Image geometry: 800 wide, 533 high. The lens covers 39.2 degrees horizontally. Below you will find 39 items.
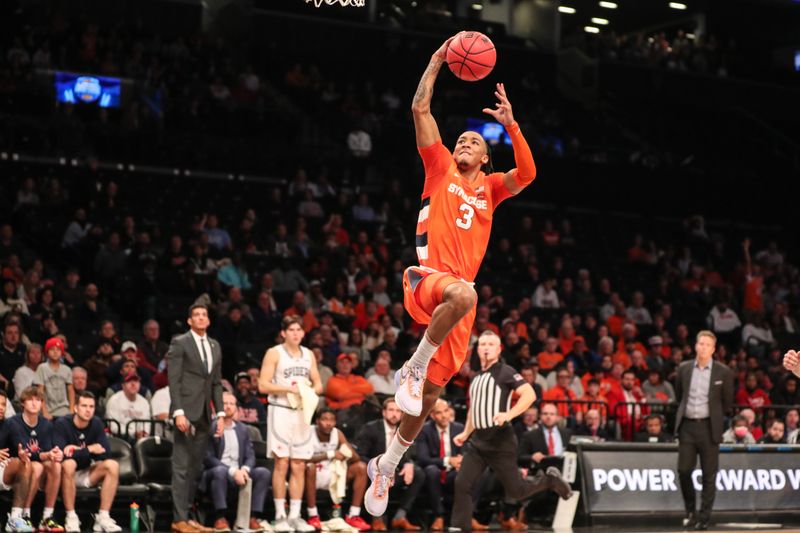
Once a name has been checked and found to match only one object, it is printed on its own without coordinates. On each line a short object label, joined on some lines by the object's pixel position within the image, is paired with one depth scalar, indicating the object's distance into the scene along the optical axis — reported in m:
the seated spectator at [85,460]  11.65
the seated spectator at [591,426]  15.27
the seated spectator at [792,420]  16.31
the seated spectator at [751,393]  18.00
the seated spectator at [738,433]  15.93
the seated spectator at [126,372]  13.47
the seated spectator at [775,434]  15.89
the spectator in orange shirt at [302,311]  16.97
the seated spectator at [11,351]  13.68
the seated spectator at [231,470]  12.34
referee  12.21
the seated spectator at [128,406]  13.39
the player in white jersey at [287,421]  12.38
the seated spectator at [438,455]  13.48
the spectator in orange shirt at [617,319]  20.34
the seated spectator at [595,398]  15.93
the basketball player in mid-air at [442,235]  7.91
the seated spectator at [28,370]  13.13
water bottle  12.34
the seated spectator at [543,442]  14.20
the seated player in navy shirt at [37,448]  11.48
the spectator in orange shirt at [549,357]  17.68
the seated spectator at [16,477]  11.24
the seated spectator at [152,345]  15.23
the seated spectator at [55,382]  13.20
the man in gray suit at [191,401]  11.92
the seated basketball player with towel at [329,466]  12.75
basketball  7.84
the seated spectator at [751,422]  16.36
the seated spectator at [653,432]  15.26
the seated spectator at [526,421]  14.84
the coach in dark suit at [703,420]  13.52
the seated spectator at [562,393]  16.00
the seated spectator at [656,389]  17.52
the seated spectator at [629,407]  16.06
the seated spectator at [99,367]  14.02
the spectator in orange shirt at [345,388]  14.82
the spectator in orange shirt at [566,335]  19.00
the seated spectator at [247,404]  14.09
